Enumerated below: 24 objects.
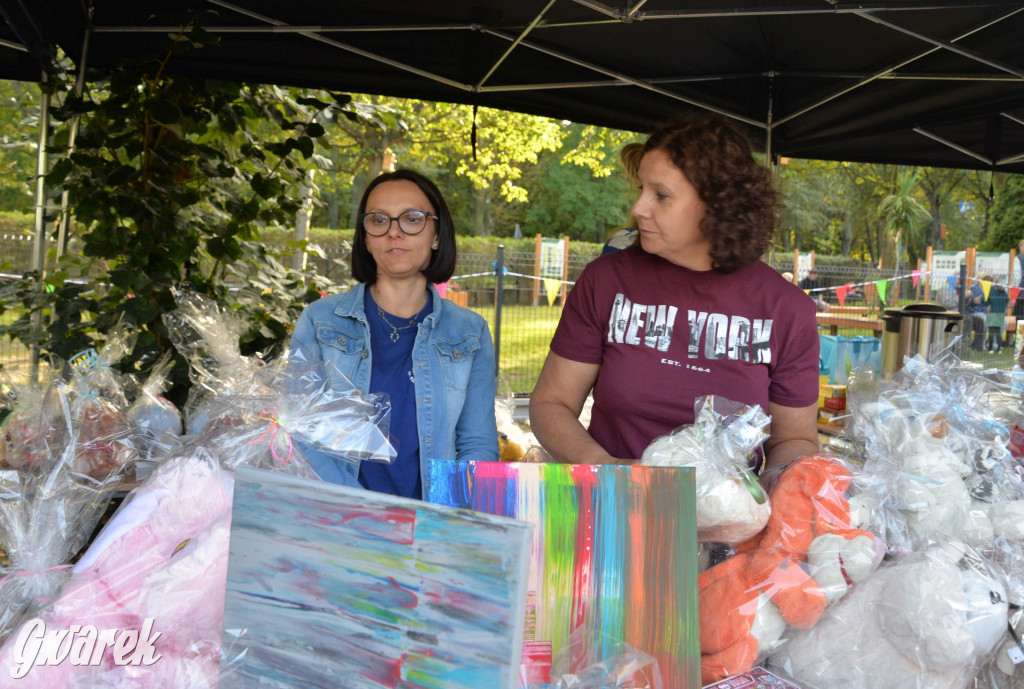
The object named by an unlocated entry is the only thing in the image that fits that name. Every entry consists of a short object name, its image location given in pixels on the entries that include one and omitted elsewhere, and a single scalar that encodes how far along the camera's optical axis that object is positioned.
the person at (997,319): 10.99
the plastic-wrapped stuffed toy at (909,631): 0.97
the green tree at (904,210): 27.95
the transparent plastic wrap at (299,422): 1.29
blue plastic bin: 5.93
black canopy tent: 2.91
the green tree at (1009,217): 22.36
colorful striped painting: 0.97
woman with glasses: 1.95
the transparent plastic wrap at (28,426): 1.91
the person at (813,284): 15.01
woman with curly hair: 1.62
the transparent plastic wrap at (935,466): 1.15
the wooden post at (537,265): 10.20
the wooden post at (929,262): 17.06
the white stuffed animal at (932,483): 1.15
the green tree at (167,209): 3.12
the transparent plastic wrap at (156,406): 2.46
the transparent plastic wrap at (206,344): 2.58
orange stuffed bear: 1.00
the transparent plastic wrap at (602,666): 0.94
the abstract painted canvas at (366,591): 0.76
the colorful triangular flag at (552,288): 10.64
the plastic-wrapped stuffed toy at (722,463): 1.04
